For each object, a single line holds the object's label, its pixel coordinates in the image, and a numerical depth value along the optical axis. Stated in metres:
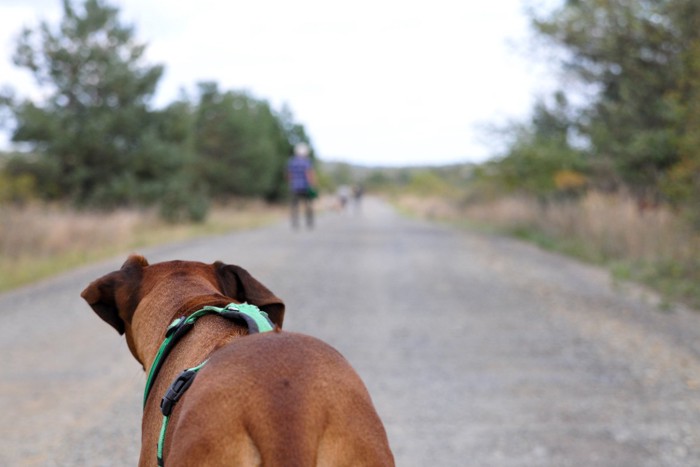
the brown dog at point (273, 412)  1.84
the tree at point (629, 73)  17.09
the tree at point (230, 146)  42.47
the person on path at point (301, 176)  21.73
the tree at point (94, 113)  23.59
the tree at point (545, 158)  20.67
